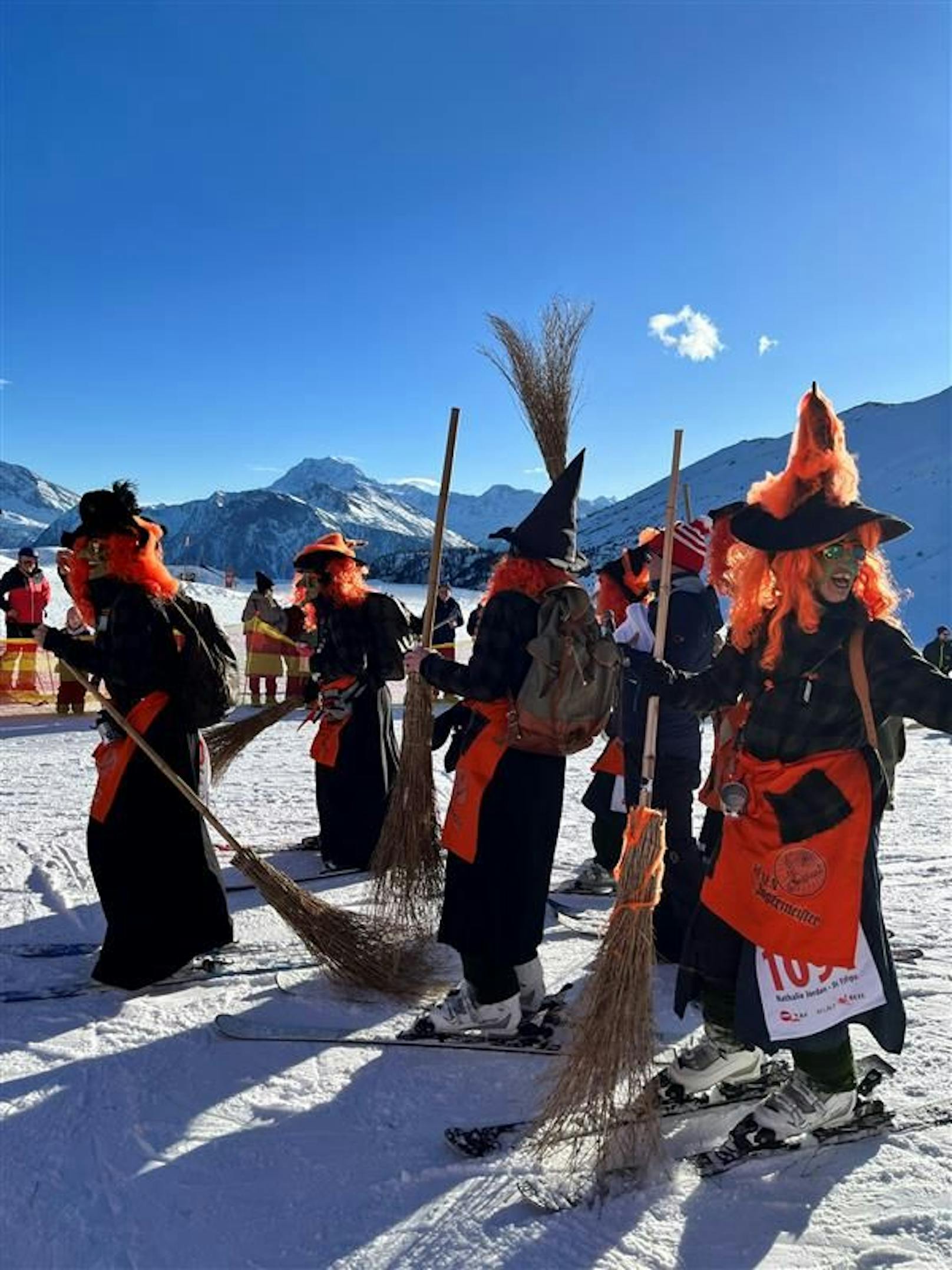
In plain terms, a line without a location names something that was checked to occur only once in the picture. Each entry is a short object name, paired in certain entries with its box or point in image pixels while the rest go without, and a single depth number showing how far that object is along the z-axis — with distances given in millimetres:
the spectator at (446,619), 11188
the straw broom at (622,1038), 2229
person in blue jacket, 3586
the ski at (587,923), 3973
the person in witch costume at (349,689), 4641
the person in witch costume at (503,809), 2816
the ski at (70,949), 3641
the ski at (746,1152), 2111
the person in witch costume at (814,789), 2182
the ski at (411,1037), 2854
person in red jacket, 10242
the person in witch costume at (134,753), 3258
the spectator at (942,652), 13180
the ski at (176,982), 3205
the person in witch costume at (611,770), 4383
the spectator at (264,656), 11844
